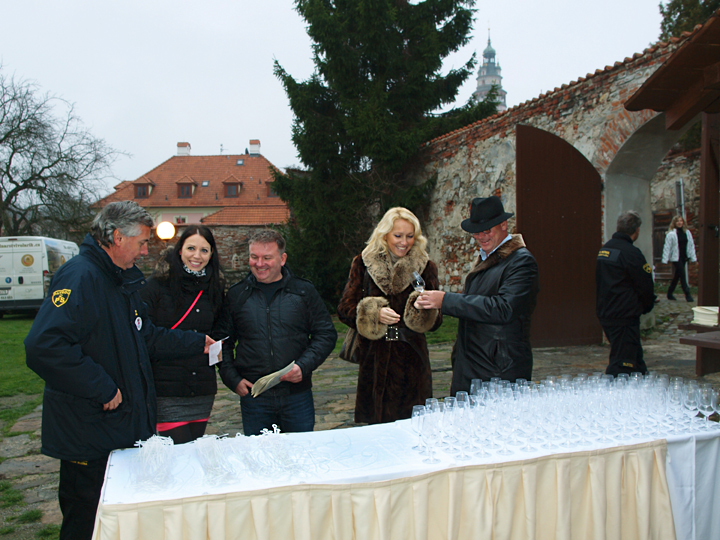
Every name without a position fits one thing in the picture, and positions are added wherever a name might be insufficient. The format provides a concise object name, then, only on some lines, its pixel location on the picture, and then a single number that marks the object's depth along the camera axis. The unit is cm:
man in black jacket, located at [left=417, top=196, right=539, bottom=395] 278
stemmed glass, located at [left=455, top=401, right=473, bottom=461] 201
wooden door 712
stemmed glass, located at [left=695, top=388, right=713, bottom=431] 229
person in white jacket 1054
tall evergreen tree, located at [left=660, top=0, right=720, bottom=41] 1574
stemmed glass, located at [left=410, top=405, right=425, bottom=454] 215
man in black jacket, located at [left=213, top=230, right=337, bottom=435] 284
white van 1429
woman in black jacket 268
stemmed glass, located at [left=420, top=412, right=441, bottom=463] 201
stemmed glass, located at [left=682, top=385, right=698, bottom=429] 232
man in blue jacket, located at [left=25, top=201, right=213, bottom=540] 195
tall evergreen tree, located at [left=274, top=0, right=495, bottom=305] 1255
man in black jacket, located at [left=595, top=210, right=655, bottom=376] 459
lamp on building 749
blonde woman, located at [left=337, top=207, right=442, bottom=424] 317
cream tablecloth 167
